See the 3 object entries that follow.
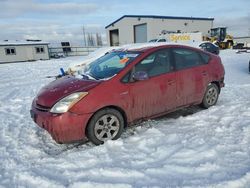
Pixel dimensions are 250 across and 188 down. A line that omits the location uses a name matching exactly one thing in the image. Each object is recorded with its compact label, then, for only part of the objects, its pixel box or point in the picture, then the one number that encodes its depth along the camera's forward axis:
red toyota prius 2.98
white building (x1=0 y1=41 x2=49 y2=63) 24.95
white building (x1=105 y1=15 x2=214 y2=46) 29.90
